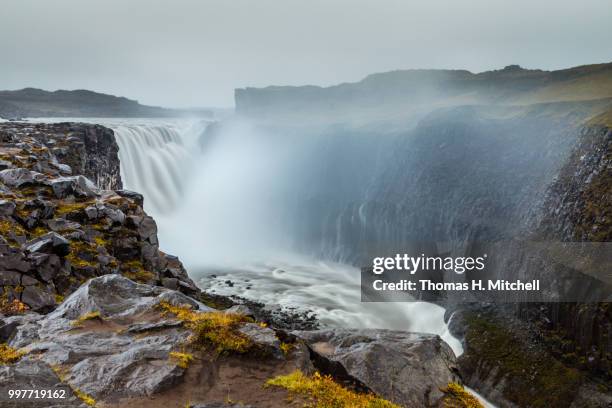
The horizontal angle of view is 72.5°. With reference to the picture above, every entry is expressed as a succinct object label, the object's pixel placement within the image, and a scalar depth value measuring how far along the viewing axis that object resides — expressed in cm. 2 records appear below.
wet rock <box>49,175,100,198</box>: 2588
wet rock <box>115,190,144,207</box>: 3194
